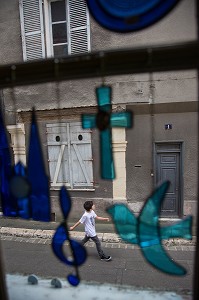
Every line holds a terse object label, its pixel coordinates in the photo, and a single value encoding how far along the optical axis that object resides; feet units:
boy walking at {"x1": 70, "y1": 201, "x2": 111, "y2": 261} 16.17
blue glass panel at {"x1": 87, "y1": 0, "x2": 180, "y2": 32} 6.03
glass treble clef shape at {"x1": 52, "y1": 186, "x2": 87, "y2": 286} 7.06
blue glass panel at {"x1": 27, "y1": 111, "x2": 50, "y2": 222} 7.02
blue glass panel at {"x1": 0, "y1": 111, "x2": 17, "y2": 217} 7.47
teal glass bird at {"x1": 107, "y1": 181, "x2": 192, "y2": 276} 6.42
